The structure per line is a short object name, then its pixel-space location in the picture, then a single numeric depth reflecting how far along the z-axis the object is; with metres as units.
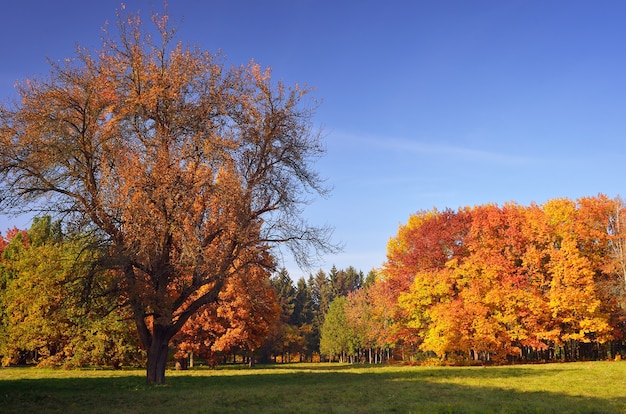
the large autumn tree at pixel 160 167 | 19.92
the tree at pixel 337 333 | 81.25
